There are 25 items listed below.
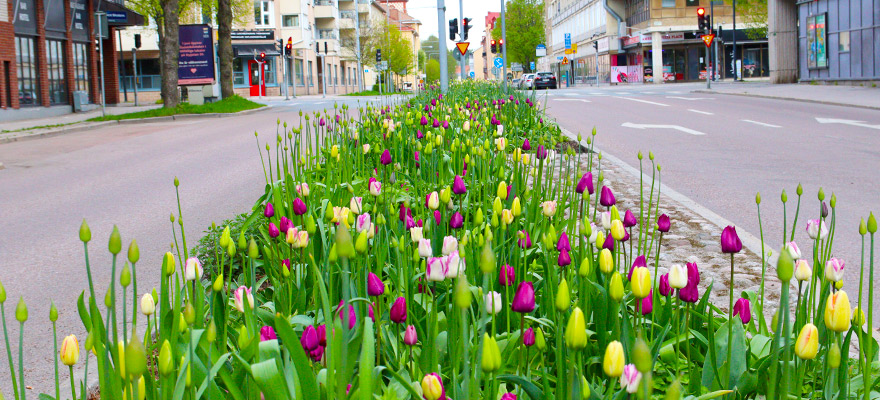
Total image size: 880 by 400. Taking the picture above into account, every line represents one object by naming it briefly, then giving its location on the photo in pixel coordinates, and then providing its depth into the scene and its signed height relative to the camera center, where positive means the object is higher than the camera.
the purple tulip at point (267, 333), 1.93 -0.45
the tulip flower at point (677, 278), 1.93 -0.37
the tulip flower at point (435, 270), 1.89 -0.32
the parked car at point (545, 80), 56.62 +1.83
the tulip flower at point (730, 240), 2.08 -0.32
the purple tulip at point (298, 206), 2.95 -0.28
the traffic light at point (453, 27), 30.62 +2.91
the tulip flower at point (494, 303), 1.79 -0.39
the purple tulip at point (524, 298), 1.70 -0.35
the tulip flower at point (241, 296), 2.00 -0.39
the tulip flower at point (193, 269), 2.06 -0.33
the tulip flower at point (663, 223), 2.67 -0.35
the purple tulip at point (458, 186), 3.00 -0.24
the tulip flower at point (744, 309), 2.24 -0.52
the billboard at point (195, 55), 31.52 +2.39
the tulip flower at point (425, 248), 2.12 -0.31
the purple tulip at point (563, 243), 2.32 -0.34
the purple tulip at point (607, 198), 2.81 -0.28
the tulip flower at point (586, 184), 3.11 -0.26
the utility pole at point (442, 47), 20.06 +1.62
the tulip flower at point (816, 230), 2.26 -0.33
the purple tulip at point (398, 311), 1.91 -0.41
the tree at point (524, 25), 96.69 +9.06
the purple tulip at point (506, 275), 2.20 -0.41
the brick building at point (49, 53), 27.06 +2.58
